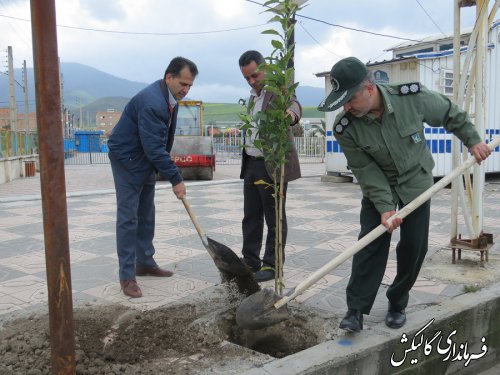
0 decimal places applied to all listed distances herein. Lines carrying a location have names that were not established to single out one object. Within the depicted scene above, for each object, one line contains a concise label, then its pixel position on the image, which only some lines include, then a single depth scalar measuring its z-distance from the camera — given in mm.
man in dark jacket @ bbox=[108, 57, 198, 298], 3668
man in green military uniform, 2814
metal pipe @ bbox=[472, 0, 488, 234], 4172
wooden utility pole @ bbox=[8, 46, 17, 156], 25603
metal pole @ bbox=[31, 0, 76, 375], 1880
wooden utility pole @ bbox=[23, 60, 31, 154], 32400
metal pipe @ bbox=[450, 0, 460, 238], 4305
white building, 10211
